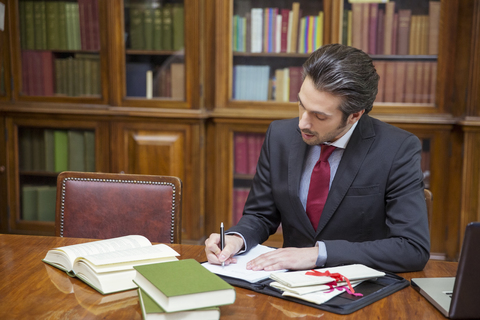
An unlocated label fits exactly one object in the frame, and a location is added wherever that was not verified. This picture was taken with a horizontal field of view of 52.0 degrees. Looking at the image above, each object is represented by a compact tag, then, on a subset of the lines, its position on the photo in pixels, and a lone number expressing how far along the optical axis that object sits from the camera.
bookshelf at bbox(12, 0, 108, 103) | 3.24
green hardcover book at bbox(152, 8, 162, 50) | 3.14
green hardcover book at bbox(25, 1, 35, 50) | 3.30
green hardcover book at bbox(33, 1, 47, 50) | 3.29
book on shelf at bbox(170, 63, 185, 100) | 3.14
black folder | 1.01
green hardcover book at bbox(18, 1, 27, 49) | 3.29
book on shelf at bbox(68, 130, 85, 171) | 3.31
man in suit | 1.27
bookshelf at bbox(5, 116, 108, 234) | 3.28
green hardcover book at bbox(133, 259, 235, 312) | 0.91
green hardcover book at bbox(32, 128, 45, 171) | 3.36
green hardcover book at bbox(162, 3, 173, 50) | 3.11
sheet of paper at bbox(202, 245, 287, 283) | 1.16
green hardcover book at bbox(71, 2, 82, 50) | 3.25
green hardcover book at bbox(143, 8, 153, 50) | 3.16
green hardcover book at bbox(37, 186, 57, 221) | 3.43
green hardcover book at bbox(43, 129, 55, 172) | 3.36
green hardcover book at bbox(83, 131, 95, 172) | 3.28
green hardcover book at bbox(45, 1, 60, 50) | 3.29
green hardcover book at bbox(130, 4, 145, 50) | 3.15
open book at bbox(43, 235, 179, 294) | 1.11
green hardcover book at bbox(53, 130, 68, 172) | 3.34
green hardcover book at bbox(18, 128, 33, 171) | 3.36
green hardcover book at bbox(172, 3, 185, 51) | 3.07
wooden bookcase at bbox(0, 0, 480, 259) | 2.91
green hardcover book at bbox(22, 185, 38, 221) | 3.42
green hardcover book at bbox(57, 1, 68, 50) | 3.28
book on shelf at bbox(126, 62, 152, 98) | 3.20
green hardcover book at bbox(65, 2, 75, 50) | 3.26
